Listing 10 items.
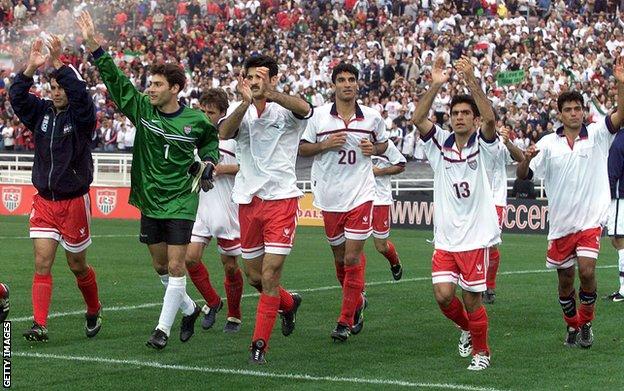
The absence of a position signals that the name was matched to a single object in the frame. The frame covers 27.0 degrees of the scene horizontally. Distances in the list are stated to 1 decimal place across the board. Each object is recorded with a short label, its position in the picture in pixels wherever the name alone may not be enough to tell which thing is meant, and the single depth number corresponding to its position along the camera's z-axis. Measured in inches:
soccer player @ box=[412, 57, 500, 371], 396.8
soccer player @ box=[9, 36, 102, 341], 437.1
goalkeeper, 421.4
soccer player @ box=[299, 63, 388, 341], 474.0
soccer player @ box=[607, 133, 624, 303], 588.1
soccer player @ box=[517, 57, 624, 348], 440.1
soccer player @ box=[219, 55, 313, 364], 410.9
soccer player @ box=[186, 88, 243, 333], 480.4
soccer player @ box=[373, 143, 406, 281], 614.5
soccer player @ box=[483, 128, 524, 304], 571.5
